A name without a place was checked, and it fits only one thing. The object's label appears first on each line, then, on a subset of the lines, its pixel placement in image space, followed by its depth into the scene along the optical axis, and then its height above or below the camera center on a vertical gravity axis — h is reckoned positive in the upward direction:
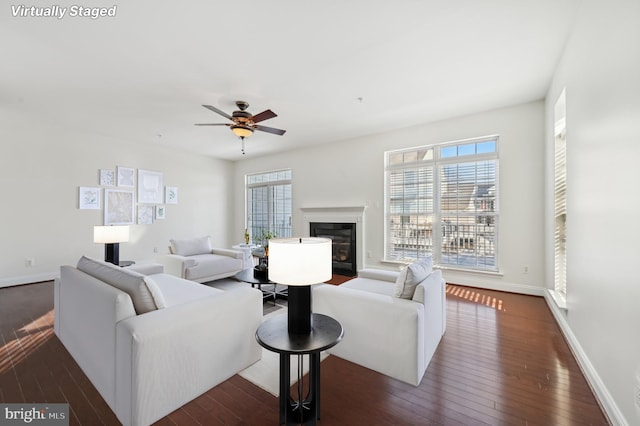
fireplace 5.66 -0.66
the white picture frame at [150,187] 5.98 +0.60
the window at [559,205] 3.07 +0.13
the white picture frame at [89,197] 5.13 +0.30
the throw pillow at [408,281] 2.08 -0.52
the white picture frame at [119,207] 5.47 +0.13
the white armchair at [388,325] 1.92 -0.86
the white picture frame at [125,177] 5.64 +0.78
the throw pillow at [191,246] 4.78 -0.61
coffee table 3.50 -0.88
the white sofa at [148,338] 1.53 -0.83
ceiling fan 3.46 +1.22
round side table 1.40 -0.70
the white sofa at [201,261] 4.27 -0.80
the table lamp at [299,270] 1.44 -0.30
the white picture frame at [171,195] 6.46 +0.45
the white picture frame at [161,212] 6.30 +0.03
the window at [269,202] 7.07 +0.32
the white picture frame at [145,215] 6.01 -0.04
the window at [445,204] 4.39 +0.20
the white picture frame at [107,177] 5.42 +0.73
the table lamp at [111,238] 3.49 -0.33
